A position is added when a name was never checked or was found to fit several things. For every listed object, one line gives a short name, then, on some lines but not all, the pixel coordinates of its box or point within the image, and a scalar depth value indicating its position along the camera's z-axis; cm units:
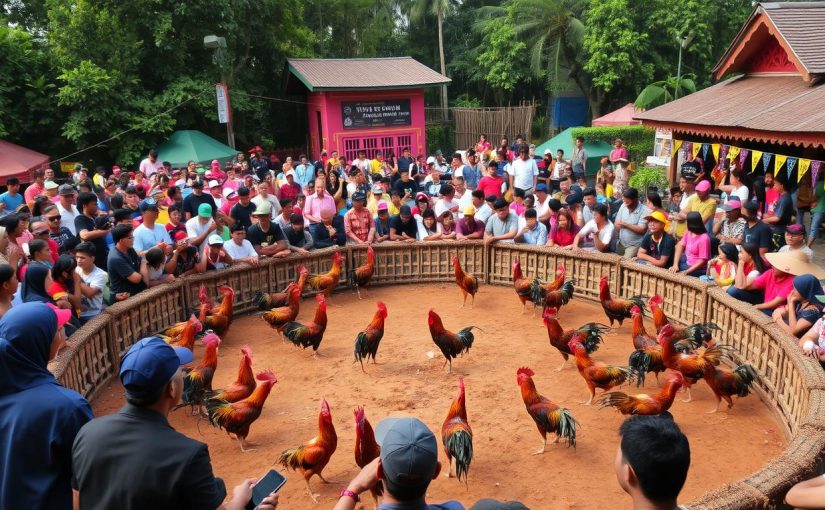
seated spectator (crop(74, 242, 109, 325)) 721
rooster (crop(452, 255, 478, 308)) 962
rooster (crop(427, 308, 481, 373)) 744
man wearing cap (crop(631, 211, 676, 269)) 909
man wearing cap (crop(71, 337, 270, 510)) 257
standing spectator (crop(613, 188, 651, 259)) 962
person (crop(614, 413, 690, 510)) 263
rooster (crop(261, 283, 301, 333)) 841
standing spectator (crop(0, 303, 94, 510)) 297
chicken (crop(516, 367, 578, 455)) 561
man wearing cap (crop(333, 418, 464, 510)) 265
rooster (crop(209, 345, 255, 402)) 612
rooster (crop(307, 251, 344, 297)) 991
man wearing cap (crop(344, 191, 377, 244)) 1103
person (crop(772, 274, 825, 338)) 628
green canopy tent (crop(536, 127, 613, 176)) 2178
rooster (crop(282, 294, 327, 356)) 792
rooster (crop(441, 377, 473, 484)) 510
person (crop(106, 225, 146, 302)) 789
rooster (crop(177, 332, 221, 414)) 632
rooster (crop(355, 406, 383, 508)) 491
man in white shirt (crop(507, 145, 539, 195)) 1503
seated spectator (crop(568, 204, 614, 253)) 977
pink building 2308
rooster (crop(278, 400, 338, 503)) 514
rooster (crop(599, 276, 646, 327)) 838
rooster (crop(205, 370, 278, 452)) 573
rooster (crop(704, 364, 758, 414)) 629
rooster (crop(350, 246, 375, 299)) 1028
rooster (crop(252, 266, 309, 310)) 912
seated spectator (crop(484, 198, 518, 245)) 1055
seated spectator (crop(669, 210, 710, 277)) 864
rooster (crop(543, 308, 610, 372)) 717
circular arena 539
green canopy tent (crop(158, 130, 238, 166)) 2030
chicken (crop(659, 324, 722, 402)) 634
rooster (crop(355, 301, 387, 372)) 746
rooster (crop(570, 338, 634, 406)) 638
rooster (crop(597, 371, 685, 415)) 563
